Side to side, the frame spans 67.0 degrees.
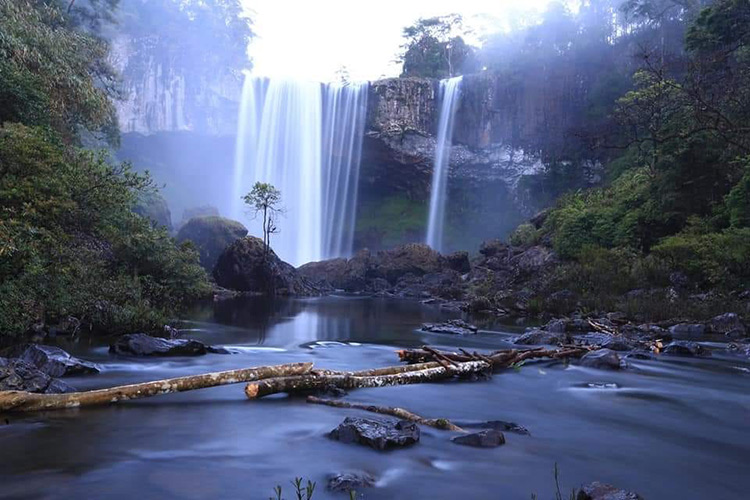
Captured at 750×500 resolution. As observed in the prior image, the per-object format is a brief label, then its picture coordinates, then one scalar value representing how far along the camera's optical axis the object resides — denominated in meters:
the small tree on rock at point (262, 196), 35.47
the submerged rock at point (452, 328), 14.85
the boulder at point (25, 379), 5.74
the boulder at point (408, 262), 37.75
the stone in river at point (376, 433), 4.86
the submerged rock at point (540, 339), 12.26
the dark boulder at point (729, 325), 13.51
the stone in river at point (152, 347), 9.44
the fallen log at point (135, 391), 5.29
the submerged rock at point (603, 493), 3.56
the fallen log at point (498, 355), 8.28
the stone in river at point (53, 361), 7.19
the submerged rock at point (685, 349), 10.83
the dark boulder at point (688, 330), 13.81
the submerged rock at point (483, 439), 4.98
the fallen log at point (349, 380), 6.48
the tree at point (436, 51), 60.59
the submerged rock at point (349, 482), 4.03
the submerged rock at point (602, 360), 9.26
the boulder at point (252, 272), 32.22
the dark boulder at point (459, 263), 37.62
